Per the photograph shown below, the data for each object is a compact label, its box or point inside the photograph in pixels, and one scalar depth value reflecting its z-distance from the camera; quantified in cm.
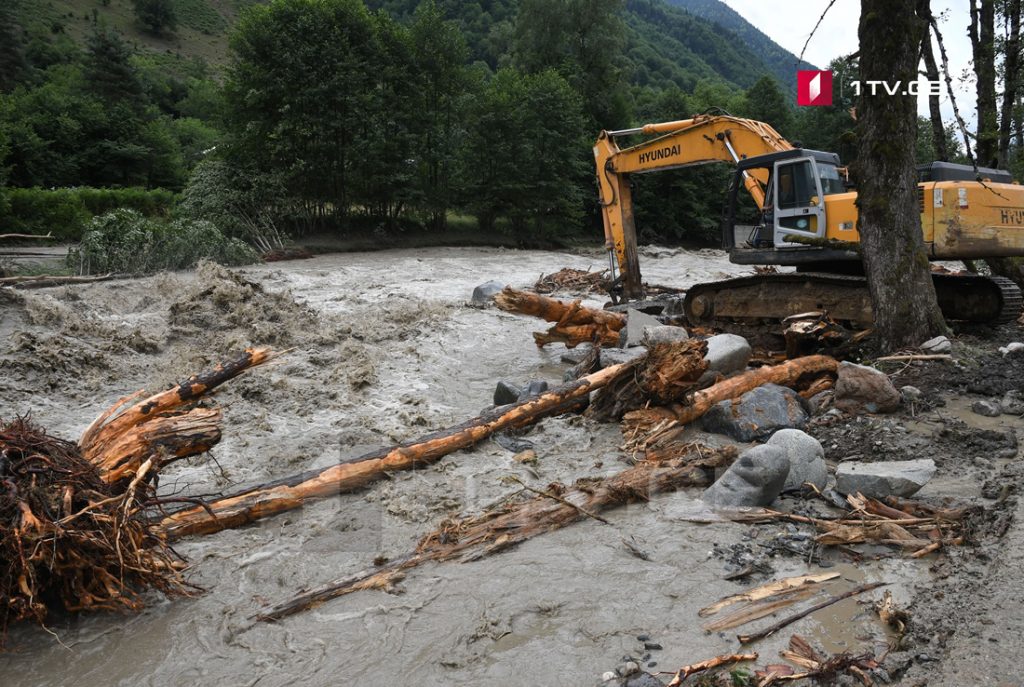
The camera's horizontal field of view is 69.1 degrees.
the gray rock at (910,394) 694
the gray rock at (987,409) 659
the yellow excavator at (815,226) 928
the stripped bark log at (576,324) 1007
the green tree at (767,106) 4991
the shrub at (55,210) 2397
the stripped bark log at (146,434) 430
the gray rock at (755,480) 481
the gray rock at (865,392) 682
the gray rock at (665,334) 827
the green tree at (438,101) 2770
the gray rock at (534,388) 764
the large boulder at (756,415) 662
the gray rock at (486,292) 1413
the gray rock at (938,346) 802
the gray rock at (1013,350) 807
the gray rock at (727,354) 802
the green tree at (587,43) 4125
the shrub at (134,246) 1538
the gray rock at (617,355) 805
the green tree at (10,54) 4838
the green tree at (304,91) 2389
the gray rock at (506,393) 785
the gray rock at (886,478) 476
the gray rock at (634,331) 964
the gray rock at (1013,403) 659
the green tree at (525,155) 2973
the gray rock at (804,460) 514
